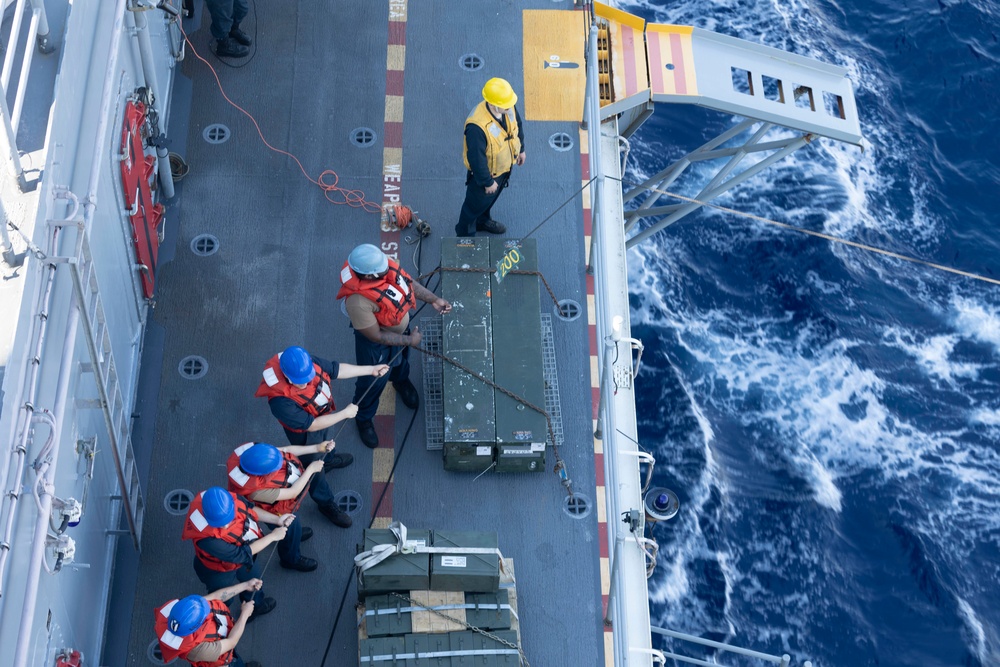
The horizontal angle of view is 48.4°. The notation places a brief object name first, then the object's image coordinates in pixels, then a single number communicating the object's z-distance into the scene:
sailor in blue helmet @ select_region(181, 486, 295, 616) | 8.27
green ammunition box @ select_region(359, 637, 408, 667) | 8.84
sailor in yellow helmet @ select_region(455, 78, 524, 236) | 10.45
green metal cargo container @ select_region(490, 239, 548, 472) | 10.05
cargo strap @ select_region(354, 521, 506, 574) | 9.04
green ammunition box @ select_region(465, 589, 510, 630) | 9.12
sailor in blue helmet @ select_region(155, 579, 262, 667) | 7.81
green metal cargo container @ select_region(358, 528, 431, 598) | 9.04
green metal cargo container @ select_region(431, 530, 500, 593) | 9.09
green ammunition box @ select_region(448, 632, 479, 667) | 8.88
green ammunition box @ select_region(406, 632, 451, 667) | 8.85
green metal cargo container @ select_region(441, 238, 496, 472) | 10.01
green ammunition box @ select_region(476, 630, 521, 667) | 8.95
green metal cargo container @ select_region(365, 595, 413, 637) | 8.98
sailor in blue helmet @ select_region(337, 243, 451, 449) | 9.49
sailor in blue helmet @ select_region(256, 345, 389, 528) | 9.02
